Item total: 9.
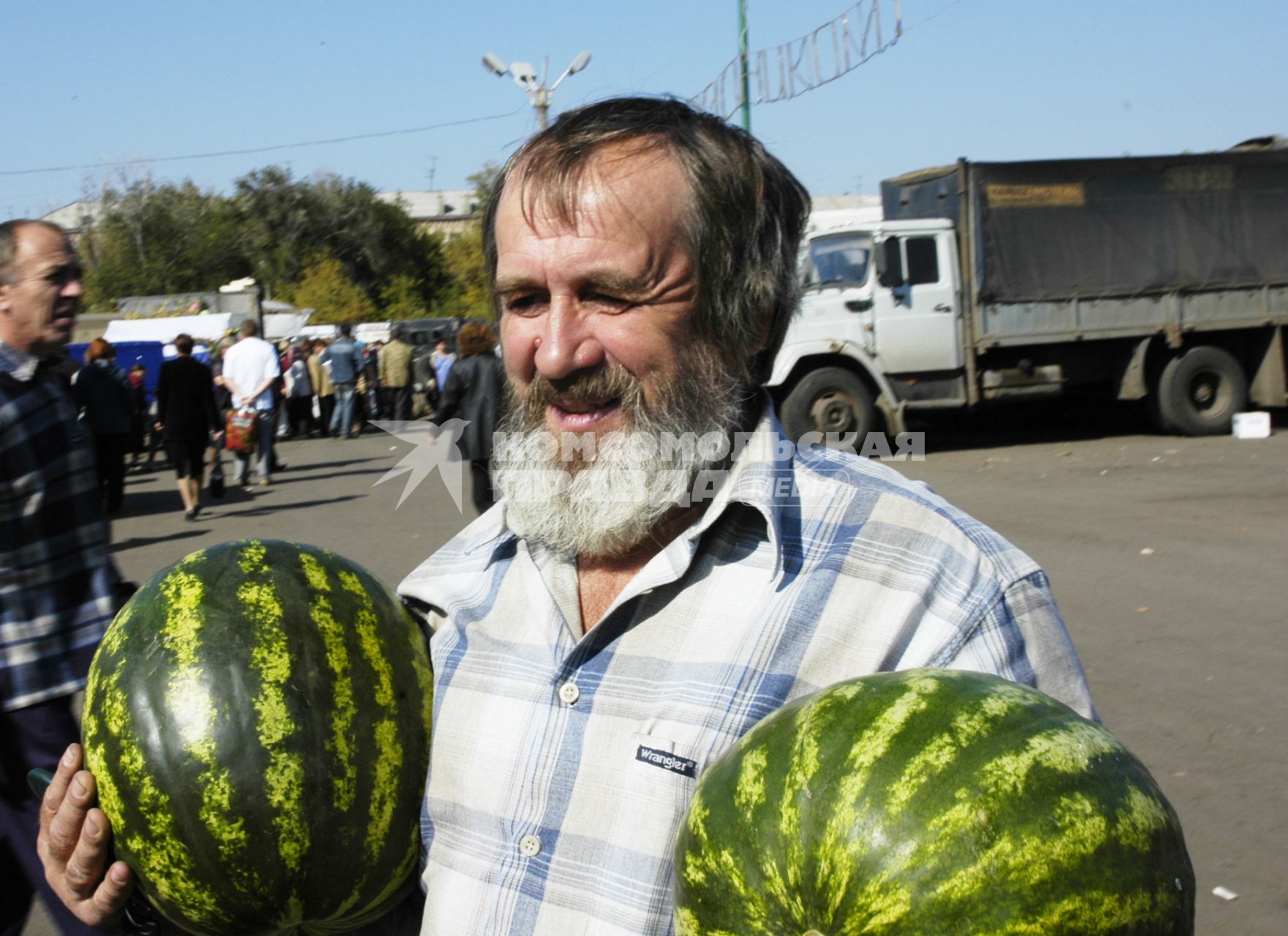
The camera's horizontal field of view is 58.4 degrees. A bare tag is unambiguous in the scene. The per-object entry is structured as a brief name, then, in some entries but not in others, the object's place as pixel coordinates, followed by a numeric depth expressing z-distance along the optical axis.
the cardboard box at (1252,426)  15.53
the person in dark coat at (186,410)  11.91
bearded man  1.68
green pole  18.55
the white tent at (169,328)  26.36
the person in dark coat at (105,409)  11.45
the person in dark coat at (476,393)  9.27
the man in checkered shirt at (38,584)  3.07
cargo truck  14.56
